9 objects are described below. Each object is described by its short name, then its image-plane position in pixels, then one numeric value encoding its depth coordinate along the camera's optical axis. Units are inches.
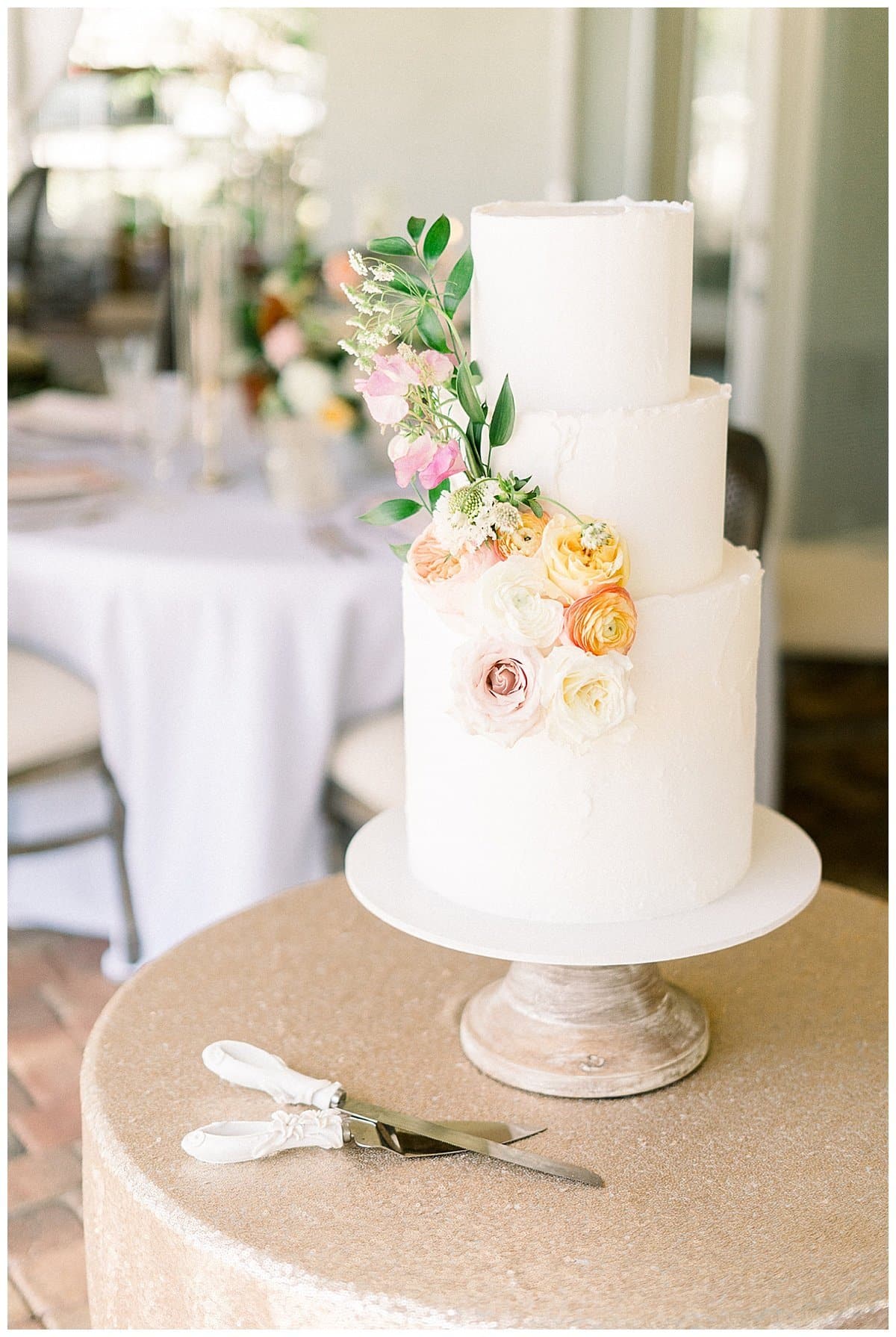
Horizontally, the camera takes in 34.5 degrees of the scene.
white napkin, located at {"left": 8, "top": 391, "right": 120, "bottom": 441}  127.3
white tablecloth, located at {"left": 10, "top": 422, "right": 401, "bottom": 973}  92.4
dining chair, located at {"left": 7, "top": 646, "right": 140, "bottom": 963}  101.5
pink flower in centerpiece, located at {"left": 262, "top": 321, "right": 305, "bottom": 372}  106.4
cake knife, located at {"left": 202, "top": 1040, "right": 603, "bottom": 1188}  42.6
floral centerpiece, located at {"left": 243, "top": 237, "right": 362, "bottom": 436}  105.5
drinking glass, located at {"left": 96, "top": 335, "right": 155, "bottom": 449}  109.0
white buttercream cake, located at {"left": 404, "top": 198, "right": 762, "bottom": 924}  40.9
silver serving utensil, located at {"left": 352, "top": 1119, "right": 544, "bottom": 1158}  43.5
